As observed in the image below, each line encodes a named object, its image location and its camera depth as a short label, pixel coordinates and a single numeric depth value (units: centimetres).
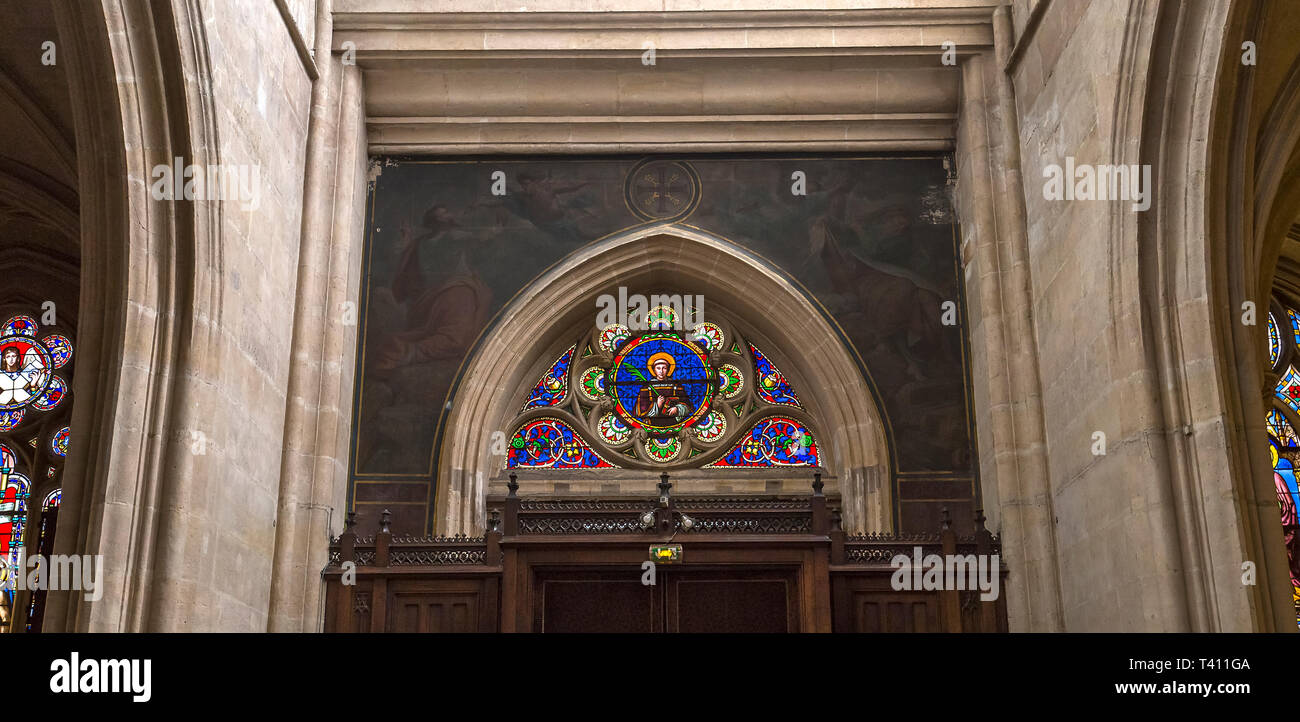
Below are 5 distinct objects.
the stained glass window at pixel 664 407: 1212
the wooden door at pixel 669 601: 984
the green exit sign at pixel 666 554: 974
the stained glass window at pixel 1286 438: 1329
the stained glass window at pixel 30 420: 1395
